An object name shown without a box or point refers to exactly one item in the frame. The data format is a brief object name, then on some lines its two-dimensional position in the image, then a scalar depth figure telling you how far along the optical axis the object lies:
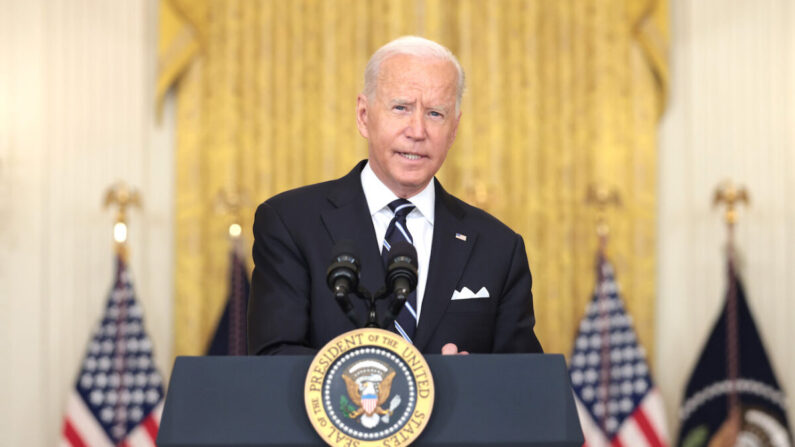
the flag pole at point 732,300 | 15.48
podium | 4.03
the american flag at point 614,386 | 15.44
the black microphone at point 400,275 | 4.30
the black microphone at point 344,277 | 4.26
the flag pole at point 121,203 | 15.60
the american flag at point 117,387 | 15.34
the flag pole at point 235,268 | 15.53
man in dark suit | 5.37
